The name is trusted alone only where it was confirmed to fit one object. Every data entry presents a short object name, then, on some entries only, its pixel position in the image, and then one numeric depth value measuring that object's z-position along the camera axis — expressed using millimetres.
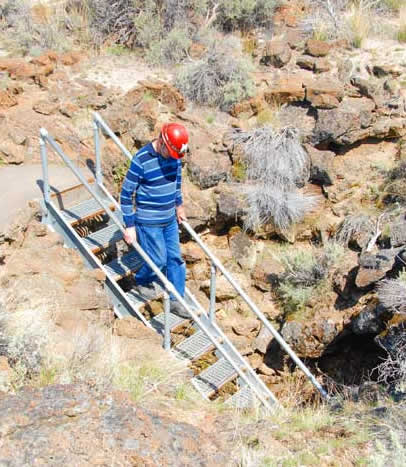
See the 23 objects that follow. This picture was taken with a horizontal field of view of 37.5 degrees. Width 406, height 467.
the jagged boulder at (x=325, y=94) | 9469
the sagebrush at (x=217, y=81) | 9992
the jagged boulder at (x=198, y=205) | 8641
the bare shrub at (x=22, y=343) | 4457
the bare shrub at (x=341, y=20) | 11273
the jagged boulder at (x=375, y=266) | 7129
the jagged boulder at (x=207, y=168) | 8867
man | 5695
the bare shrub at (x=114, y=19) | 11609
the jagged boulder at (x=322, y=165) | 9023
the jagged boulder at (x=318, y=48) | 10898
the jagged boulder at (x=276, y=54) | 10773
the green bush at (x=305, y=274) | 8094
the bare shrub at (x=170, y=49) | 11070
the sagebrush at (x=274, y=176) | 8750
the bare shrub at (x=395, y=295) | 5973
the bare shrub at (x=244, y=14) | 11648
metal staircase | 6027
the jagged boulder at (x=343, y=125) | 9172
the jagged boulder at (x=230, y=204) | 8773
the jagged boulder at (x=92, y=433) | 3455
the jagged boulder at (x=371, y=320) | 6496
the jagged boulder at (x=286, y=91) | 9859
